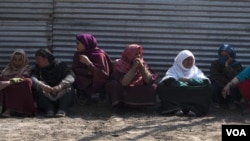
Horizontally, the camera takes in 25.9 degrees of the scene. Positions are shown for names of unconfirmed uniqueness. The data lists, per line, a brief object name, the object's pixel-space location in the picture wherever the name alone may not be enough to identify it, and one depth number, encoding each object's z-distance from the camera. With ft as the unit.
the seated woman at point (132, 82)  24.30
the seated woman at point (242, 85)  24.47
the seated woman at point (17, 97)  23.56
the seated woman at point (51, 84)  23.79
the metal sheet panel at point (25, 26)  27.68
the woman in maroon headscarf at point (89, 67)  25.27
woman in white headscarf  24.14
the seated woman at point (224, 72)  25.70
